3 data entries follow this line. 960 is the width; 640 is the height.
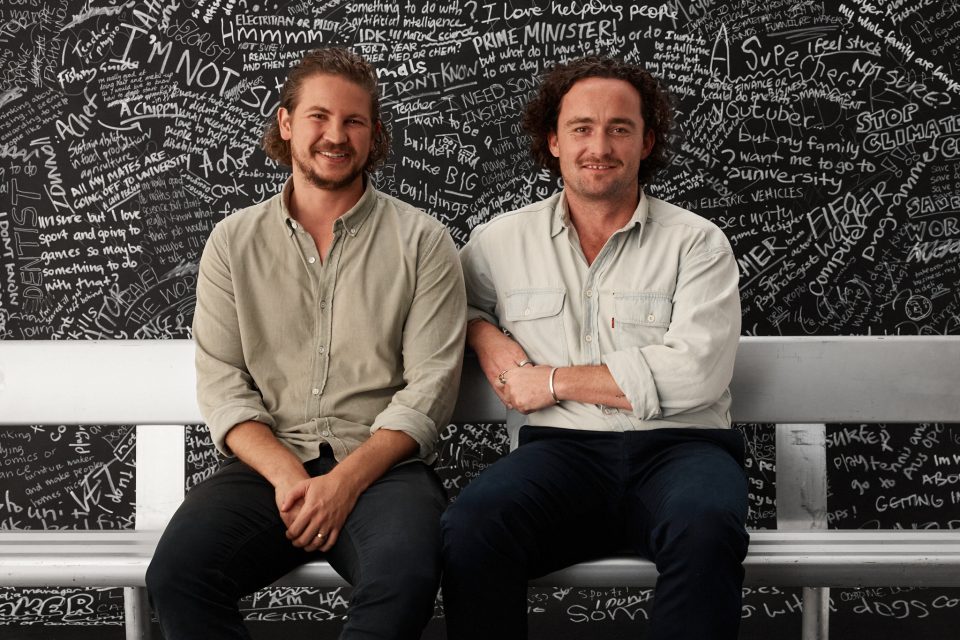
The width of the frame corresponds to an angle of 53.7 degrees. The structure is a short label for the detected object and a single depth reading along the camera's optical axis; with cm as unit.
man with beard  214
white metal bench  264
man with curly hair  200
